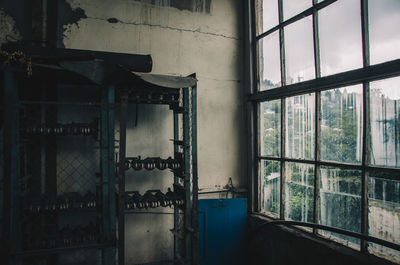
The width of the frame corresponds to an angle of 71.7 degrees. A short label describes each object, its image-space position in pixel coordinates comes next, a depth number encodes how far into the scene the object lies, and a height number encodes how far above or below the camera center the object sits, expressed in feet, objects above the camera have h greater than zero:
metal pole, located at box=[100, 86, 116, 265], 10.40 -1.38
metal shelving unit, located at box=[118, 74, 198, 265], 11.03 -0.64
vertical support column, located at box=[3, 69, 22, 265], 9.25 -1.13
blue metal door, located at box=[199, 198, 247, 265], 14.14 -4.78
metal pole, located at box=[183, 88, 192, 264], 11.53 -1.12
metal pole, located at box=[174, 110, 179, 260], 13.23 -2.11
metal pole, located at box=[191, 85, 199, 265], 11.61 -1.80
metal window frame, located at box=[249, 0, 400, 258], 9.36 +2.01
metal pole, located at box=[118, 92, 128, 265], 7.42 -0.98
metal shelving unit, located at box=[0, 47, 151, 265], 9.47 -0.81
